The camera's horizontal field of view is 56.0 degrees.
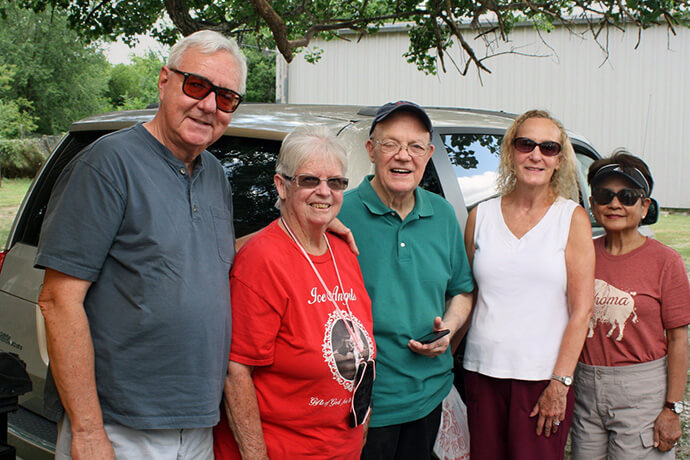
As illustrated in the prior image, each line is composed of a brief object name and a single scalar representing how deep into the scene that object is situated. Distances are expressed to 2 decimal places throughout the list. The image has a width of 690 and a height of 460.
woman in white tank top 2.37
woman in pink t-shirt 2.46
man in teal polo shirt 2.25
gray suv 2.59
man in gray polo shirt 1.67
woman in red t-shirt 1.91
